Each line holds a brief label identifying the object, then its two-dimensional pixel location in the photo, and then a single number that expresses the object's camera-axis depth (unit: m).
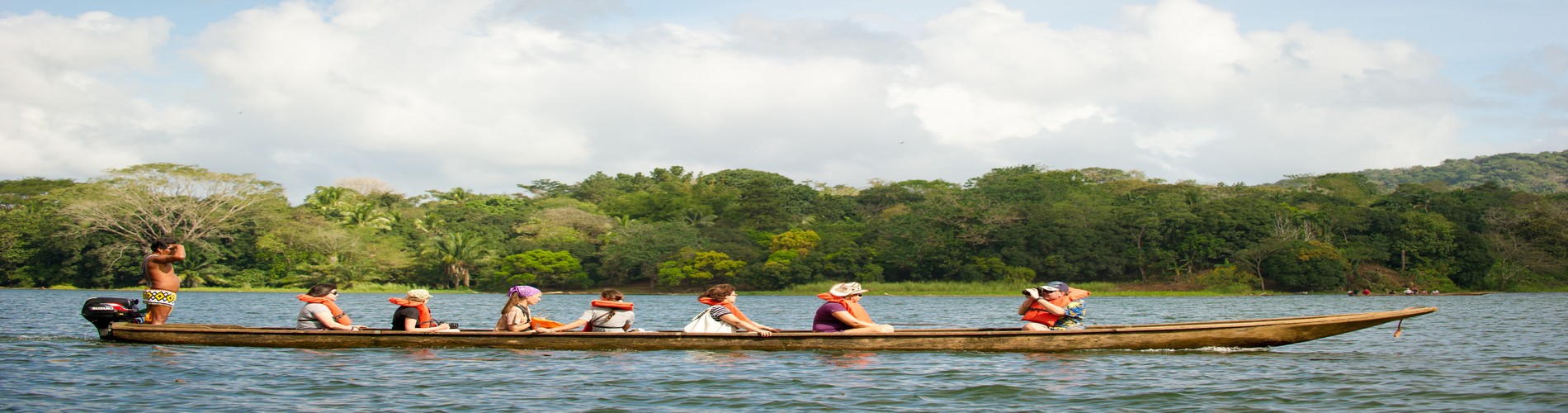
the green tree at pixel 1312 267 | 56.06
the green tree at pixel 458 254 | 61.03
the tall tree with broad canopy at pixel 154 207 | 55.72
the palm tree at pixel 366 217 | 67.31
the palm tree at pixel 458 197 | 80.25
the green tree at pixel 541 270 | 60.94
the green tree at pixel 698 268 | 60.16
